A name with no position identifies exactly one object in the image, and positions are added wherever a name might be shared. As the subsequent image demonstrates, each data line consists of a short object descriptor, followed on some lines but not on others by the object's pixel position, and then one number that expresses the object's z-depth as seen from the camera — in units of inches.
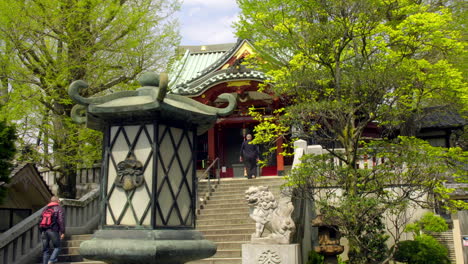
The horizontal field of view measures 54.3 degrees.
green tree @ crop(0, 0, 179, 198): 460.1
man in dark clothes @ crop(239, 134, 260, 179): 650.8
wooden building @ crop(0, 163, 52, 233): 487.9
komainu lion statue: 367.9
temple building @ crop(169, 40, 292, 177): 768.9
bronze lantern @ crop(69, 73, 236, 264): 150.2
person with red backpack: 353.1
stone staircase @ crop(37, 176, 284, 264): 416.2
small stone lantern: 381.1
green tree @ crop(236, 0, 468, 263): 352.2
